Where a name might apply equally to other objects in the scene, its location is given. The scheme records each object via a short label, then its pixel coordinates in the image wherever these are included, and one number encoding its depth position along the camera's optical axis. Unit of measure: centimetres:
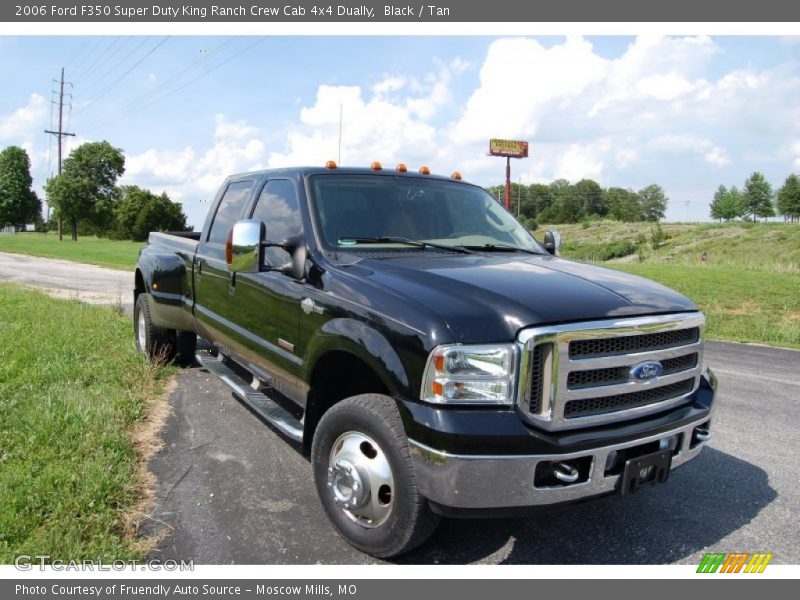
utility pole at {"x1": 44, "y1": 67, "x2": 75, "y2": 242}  5634
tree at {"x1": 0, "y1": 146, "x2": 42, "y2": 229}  7606
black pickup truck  263
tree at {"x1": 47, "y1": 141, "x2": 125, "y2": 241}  5556
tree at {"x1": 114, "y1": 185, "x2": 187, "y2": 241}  6950
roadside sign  8031
